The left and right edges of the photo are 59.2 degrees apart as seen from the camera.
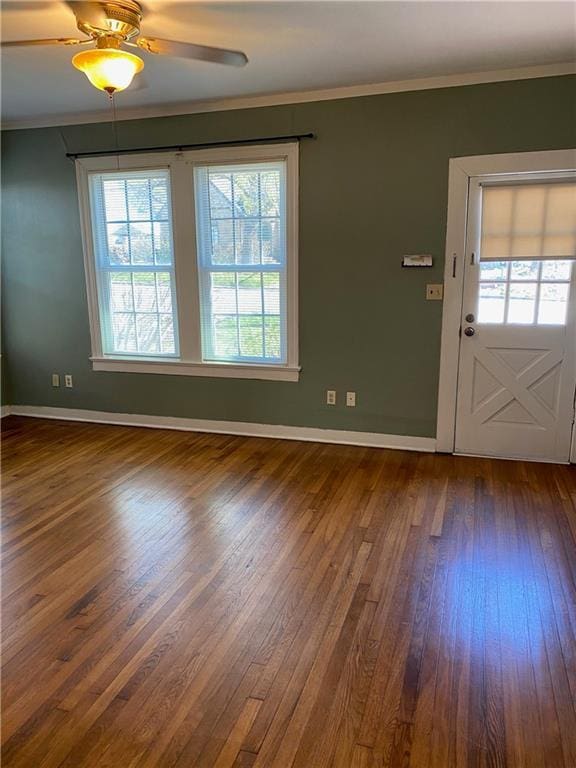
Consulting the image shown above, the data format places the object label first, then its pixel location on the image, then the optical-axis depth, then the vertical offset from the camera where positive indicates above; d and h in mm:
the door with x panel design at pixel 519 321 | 3439 -245
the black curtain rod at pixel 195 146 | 3793 +1109
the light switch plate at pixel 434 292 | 3713 -40
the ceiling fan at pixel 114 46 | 2139 +1046
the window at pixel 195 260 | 4016 +234
